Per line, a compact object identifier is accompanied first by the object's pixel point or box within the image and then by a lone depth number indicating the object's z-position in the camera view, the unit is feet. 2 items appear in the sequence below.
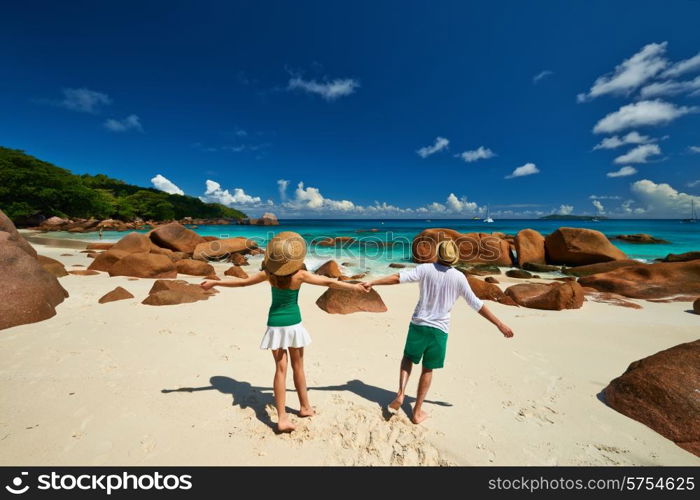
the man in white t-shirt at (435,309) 8.42
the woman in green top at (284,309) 7.66
